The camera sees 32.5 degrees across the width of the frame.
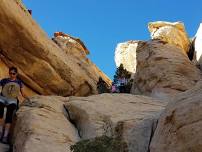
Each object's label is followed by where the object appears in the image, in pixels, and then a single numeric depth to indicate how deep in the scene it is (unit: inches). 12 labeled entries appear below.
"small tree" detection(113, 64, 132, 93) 885.1
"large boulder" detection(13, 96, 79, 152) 461.7
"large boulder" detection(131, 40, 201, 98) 759.3
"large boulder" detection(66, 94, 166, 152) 472.9
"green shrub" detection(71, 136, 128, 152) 370.0
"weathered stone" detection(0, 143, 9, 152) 497.2
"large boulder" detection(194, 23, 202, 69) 931.1
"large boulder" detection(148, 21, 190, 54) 1141.6
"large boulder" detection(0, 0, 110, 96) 746.8
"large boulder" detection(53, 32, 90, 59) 1141.6
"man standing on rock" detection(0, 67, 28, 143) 523.7
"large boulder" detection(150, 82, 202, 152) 355.1
